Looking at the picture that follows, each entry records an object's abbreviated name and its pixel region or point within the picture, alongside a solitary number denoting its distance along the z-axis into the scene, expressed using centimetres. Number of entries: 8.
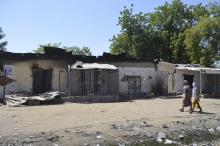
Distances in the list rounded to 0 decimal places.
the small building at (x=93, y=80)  1585
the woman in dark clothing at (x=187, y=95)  1104
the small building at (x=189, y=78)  2009
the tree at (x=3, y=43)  3117
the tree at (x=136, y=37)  2672
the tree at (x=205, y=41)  2066
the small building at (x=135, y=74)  1814
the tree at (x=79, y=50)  3880
